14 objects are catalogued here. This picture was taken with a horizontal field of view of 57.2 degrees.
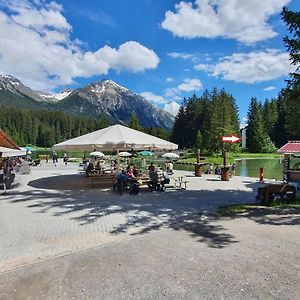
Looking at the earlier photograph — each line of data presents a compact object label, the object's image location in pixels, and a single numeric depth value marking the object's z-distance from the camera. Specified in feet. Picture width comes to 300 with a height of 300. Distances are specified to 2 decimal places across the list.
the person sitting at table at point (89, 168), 57.26
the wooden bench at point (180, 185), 44.60
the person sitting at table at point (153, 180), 41.93
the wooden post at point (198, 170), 62.34
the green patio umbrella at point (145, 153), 118.00
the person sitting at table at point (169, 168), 69.98
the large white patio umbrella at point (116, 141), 43.02
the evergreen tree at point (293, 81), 35.43
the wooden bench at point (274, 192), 33.99
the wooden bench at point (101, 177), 47.86
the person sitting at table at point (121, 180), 39.56
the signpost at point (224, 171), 54.86
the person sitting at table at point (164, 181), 42.05
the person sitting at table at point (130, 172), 41.02
